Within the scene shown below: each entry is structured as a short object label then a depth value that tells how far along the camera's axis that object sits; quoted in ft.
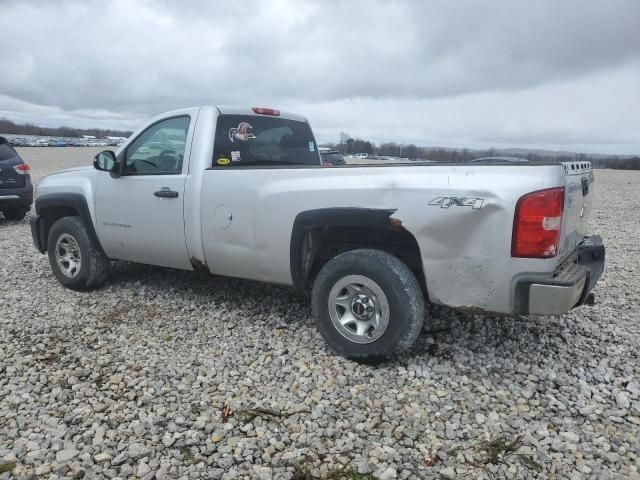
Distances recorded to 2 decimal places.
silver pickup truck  9.59
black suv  30.60
